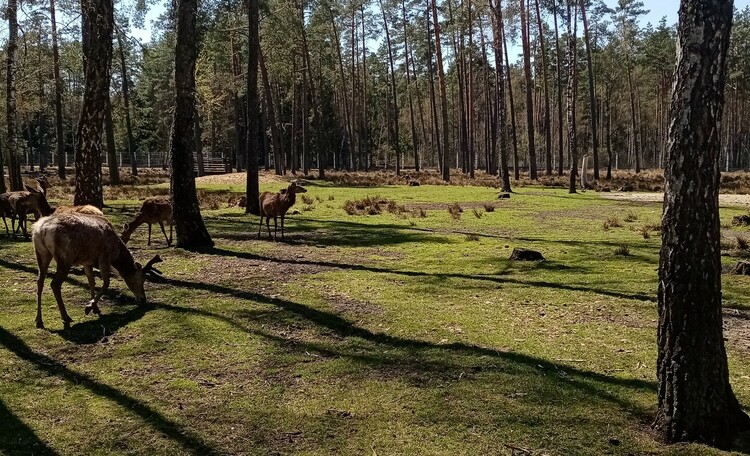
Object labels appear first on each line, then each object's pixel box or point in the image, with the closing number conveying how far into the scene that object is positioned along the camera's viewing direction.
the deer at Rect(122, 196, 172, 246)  12.05
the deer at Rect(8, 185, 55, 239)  12.55
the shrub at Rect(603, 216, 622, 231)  15.68
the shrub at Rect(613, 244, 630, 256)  11.41
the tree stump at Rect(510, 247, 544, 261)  10.80
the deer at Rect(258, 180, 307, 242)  13.23
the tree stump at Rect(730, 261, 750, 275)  9.40
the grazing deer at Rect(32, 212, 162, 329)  6.56
